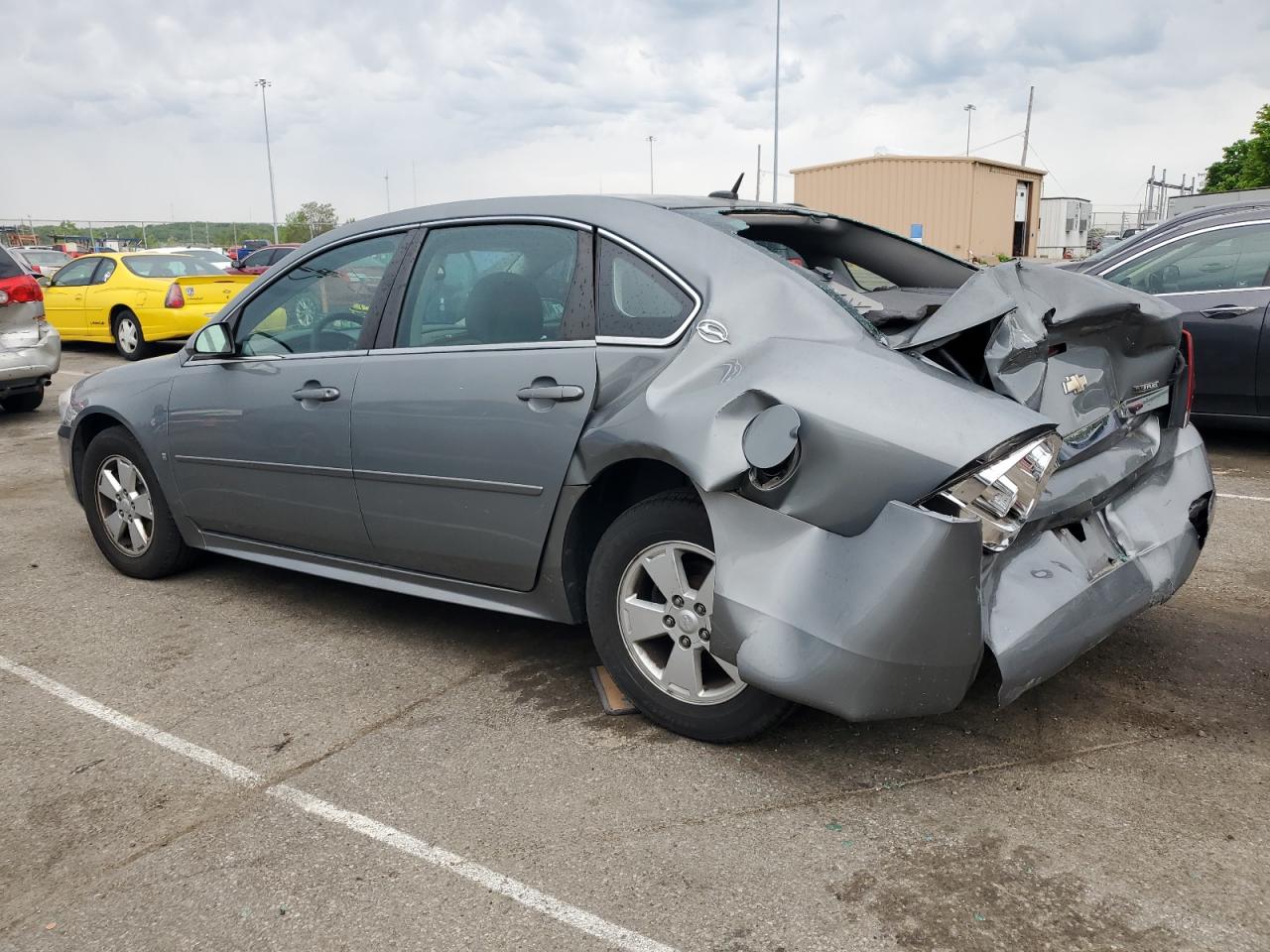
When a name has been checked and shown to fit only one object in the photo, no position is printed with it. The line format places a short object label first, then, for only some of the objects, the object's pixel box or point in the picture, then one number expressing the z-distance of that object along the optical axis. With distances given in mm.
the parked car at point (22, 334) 9383
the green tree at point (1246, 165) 52844
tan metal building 33375
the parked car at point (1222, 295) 6777
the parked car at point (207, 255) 15453
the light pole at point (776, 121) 35656
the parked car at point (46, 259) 26234
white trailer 47469
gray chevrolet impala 2699
